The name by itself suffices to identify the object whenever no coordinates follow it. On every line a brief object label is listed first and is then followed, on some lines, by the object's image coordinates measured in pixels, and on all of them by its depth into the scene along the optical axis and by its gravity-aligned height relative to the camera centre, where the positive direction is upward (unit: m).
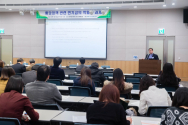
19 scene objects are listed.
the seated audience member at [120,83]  4.07 -0.47
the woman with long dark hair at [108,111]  2.13 -0.53
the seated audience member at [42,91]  3.24 -0.51
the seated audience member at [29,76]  5.36 -0.47
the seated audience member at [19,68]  6.98 -0.34
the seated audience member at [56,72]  5.60 -0.37
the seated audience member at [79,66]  7.87 -0.31
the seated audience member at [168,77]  4.74 -0.40
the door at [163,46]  10.83 +0.67
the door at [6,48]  12.43 +0.56
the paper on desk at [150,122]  2.49 -0.75
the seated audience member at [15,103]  2.36 -0.51
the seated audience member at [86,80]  4.43 -0.46
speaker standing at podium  9.17 +0.13
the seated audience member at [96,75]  5.57 -0.44
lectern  8.23 -0.28
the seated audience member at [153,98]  3.08 -0.58
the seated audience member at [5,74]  3.54 -0.28
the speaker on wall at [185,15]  10.31 +2.13
